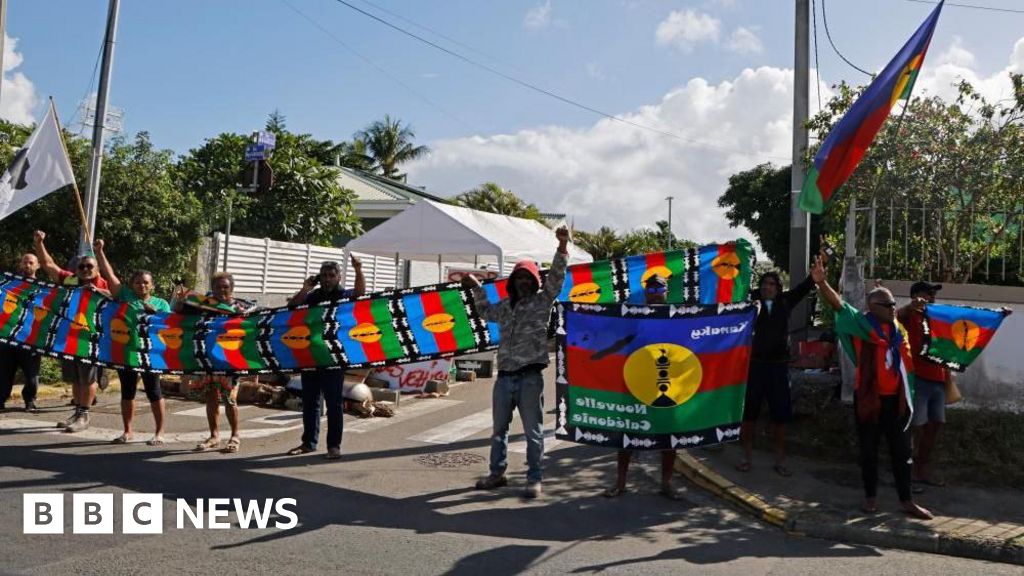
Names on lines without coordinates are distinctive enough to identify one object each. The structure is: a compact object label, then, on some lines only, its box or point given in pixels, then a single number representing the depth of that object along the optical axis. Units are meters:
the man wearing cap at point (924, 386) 7.26
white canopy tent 14.74
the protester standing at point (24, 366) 9.63
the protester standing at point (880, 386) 6.51
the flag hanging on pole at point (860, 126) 7.80
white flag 9.34
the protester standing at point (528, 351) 6.92
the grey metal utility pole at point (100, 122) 11.95
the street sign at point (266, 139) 16.86
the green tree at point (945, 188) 9.56
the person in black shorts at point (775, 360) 7.68
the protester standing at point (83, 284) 8.88
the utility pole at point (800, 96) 10.69
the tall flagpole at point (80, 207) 8.91
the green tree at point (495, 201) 38.66
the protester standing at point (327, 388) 8.04
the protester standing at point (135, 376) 8.48
